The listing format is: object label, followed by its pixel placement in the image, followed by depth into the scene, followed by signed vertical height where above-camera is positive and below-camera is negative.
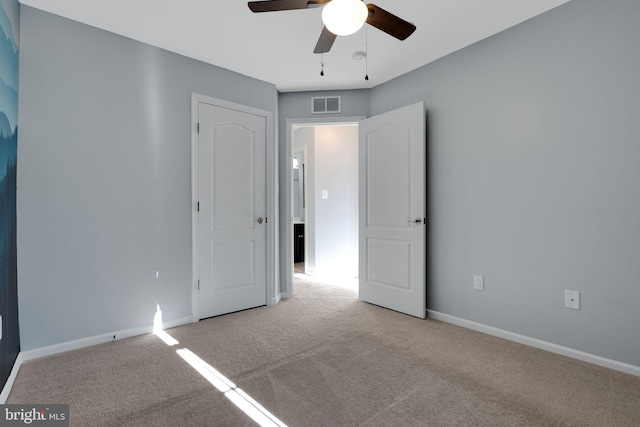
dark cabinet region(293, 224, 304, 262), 5.96 -0.73
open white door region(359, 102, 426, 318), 3.08 -0.06
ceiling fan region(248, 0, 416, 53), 1.37 +0.99
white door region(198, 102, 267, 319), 3.07 -0.05
